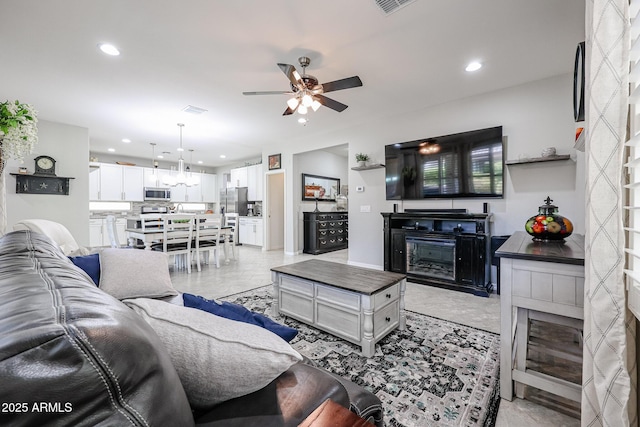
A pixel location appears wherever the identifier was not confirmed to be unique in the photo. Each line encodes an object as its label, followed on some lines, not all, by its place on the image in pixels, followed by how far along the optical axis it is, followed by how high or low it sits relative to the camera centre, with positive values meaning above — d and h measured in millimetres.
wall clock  4461 +720
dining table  4152 -437
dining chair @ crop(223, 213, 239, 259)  7629 -334
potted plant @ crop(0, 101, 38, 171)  1599 +487
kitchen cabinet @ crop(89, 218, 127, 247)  6523 -611
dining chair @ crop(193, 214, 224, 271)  4680 -430
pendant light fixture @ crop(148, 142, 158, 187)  7691 +933
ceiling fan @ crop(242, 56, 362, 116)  2508 +1173
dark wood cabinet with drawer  6277 -576
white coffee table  1969 -750
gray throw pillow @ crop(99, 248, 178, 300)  1704 -447
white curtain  801 -46
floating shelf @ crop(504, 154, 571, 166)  2994 +551
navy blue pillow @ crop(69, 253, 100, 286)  1729 -368
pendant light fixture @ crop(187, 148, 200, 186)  5464 +574
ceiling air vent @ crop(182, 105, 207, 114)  3977 +1495
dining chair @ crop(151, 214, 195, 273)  4285 -450
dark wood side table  521 -422
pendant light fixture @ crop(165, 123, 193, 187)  4945 +573
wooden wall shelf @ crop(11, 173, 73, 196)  4367 +410
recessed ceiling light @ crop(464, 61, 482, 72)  2863 +1538
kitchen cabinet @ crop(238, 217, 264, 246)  7016 -624
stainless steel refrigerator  7727 +232
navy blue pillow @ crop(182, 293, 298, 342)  942 -387
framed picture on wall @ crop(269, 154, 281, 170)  6394 +1121
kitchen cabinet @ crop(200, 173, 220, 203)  8914 +695
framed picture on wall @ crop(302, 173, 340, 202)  6520 +524
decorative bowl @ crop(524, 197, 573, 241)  1747 -125
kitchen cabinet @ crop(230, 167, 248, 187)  7633 +891
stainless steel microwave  7637 +431
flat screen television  3449 +580
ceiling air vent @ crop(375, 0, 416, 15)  2014 +1547
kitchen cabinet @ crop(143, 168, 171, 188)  7648 +897
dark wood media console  3355 -564
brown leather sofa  317 -206
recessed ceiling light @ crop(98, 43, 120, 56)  2490 +1517
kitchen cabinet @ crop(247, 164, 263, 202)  7191 +699
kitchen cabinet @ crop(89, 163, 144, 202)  6820 +671
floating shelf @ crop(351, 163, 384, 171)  4502 +696
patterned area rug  1436 -1078
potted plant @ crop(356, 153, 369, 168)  4586 +831
